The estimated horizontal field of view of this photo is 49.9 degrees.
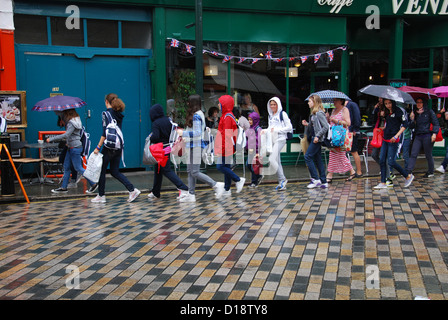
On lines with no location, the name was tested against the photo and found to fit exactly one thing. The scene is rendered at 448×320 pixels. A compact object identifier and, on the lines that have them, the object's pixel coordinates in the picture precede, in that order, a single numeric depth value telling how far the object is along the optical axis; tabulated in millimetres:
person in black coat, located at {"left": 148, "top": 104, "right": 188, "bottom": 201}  8445
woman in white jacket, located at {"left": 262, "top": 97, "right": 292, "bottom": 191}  9500
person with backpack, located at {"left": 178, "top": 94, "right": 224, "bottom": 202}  8328
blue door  11281
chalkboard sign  11148
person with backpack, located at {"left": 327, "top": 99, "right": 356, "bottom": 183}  10379
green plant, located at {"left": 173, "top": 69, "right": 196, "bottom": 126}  12422
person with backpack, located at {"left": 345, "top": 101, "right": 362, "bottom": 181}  10922
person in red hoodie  8781
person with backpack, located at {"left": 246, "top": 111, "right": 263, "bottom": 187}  10016
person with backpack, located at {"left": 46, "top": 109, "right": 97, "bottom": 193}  9484
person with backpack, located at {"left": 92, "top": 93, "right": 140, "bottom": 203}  8336
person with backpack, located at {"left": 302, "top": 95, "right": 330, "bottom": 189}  9562
